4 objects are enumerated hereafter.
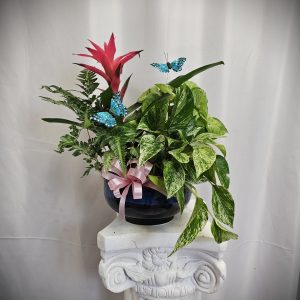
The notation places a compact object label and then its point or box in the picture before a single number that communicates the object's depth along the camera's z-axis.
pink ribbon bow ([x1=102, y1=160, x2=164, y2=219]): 0.74
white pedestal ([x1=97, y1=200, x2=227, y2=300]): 0.84
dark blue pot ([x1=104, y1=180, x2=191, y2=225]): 0.78
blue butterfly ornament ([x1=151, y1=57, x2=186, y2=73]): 0.80
